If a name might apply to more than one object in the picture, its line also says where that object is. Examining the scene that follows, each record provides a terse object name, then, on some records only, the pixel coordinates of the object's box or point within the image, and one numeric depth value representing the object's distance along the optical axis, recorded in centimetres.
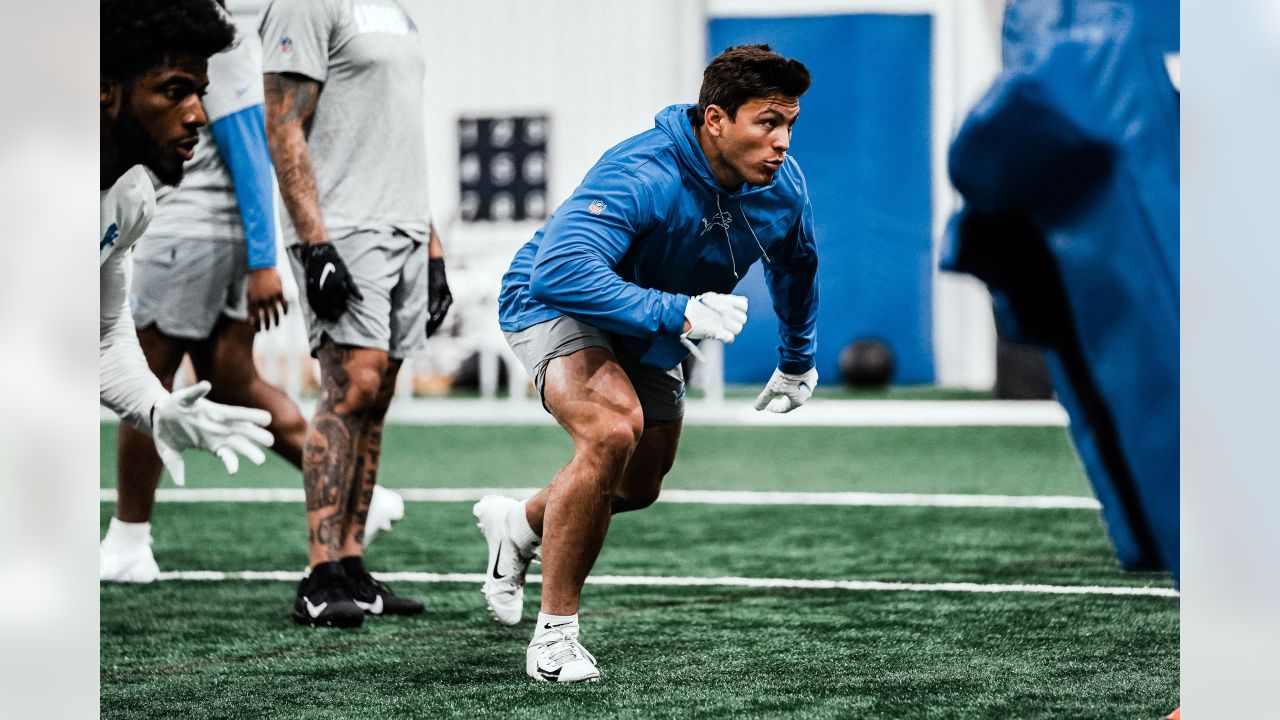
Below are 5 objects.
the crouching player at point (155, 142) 530
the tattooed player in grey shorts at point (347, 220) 836
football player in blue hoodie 652
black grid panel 3528
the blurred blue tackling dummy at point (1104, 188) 522
